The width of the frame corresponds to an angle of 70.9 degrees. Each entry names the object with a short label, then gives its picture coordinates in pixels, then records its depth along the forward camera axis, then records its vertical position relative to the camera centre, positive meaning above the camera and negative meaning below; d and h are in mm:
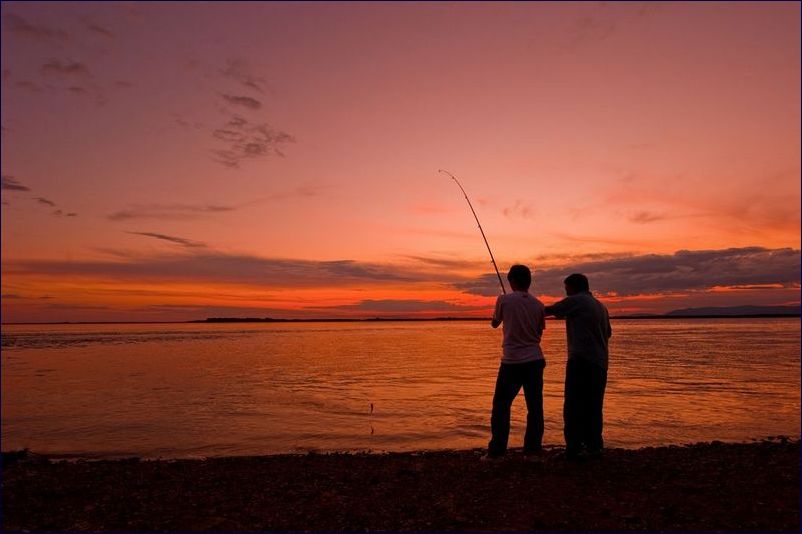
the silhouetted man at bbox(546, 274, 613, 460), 7910 -1199
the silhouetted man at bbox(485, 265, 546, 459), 7875 -999
